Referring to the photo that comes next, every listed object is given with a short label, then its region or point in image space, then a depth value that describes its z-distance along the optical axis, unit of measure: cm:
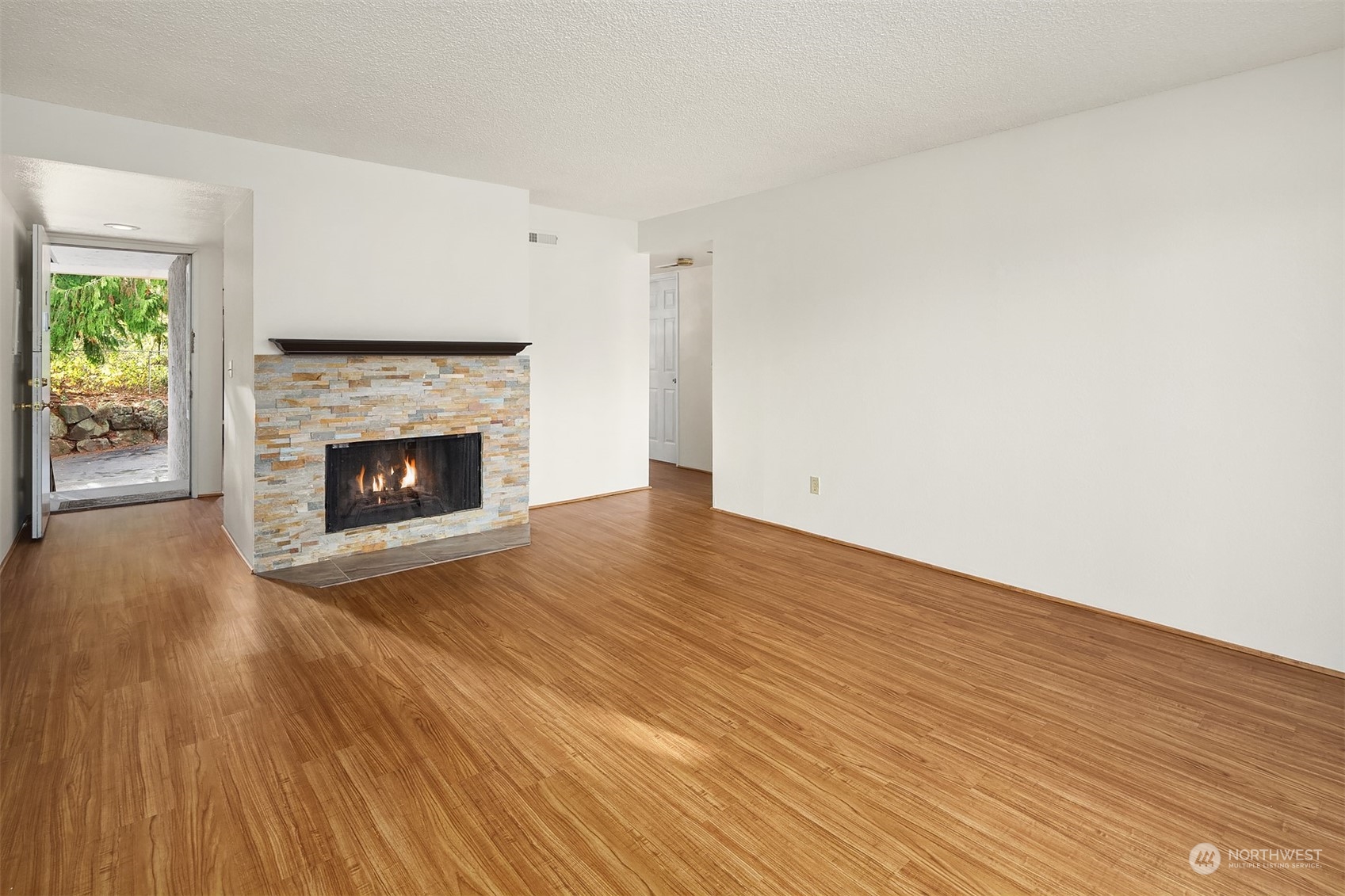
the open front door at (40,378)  470
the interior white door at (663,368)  853
